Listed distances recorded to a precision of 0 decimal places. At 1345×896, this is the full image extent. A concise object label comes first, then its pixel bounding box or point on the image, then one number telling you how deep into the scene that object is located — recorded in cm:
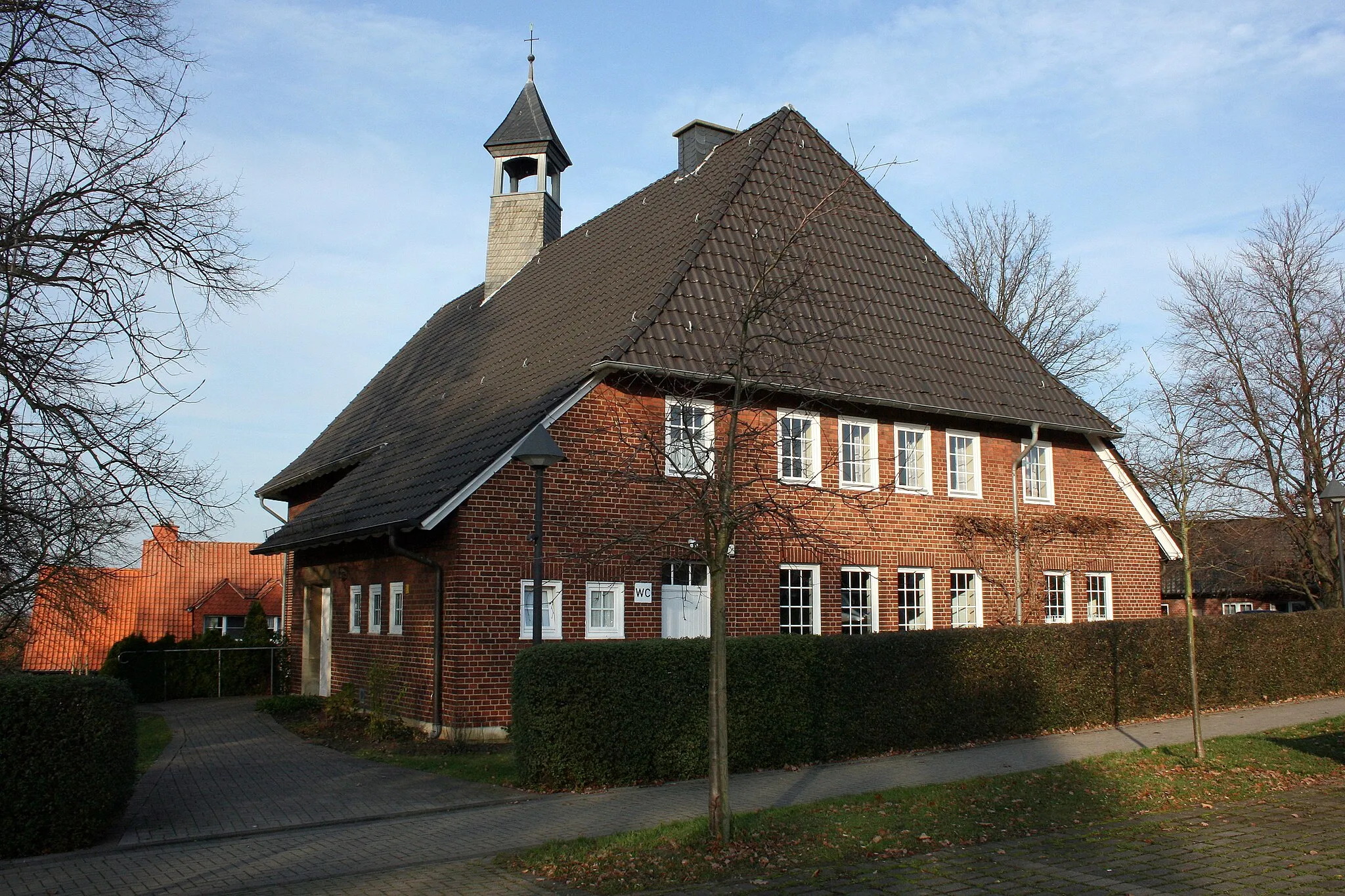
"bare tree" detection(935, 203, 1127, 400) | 3494
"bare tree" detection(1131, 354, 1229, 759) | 1189
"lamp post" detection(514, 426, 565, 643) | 1139
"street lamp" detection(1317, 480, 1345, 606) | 2005
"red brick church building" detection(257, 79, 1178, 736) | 1473
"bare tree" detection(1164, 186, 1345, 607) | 2642
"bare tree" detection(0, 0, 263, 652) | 952
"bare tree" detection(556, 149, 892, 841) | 840
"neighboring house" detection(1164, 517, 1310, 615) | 2825
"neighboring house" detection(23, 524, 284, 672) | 3838
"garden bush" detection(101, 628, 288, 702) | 2423
